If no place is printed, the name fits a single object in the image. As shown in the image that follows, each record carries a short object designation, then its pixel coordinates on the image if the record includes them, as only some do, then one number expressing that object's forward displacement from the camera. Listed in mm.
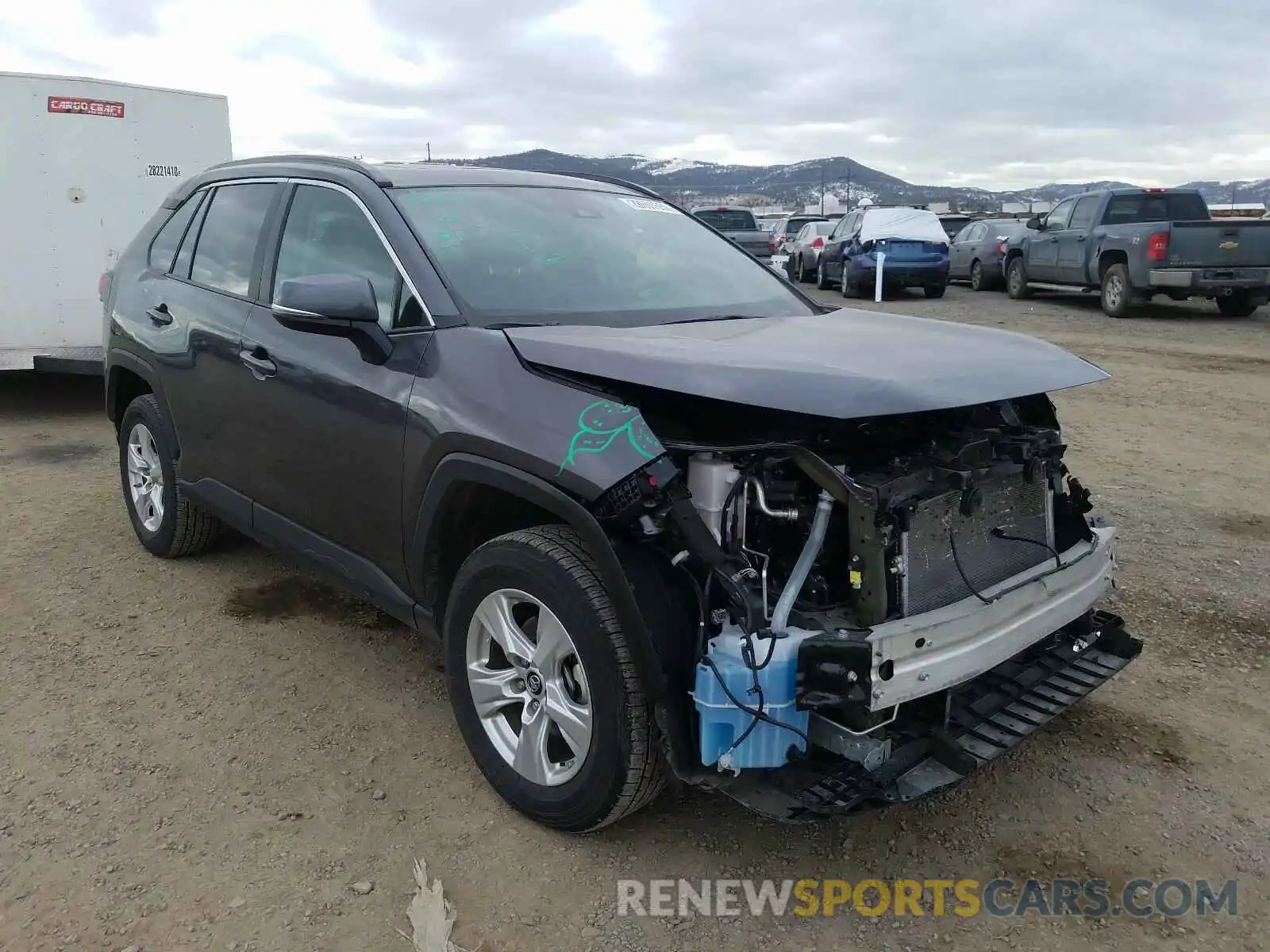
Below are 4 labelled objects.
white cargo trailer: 8258
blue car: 18562
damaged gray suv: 2545
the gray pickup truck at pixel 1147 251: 13742
